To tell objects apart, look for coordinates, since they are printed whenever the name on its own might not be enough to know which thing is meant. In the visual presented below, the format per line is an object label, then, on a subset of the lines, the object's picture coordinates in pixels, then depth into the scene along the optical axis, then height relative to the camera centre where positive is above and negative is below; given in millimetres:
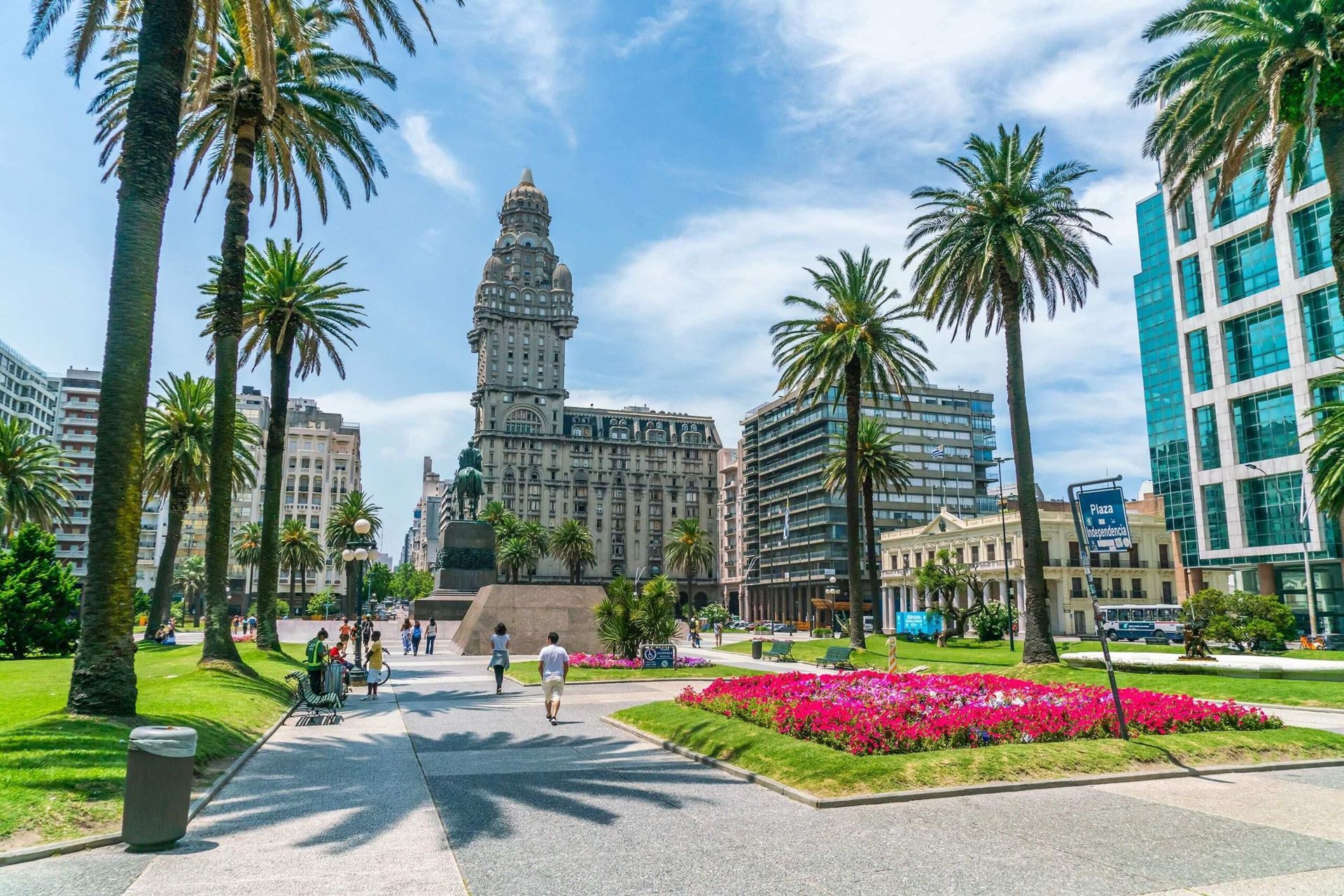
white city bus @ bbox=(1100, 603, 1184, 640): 59406 -3337
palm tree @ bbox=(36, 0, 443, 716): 13125 +3958
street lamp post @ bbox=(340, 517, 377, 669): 28625 +1017
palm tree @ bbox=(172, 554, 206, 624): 128125 +1727
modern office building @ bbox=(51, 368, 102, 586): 125312 +22547
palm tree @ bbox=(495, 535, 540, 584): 107750 +3624
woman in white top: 22264 -1823
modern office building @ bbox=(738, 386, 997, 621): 115062 +12759
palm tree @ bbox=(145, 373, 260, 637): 45188 +7402
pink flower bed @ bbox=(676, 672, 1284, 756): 12039 -2104
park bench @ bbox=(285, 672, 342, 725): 17547 -2409
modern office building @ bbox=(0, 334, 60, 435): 122438 +29689
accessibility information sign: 28719 -2534
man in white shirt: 16875 -1773
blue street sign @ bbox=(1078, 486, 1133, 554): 12344 +759
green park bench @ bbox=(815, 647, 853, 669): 31266 -2904
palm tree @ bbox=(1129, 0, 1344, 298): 17969 +11199
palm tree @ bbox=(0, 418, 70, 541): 51969 +6979
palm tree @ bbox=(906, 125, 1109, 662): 28203 +11225
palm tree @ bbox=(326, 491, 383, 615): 86625 +7108
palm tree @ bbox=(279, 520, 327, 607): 92750 +4154
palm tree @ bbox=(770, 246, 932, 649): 42500 +11563
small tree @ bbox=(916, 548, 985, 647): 55000 -676
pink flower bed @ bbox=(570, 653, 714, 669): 28062 -2648
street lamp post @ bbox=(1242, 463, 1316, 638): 50562 +448
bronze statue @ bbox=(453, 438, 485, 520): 53906 +6344
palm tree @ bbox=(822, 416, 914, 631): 59531 +8132
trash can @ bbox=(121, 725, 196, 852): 8008 -1885
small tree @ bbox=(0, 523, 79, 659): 35031 -306
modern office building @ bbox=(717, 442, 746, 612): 144000 +6966
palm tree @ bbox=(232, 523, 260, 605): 102688 +5122
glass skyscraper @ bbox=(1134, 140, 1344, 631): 54094 +13012
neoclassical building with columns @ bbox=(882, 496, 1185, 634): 82000 +899
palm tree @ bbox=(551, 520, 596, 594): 109312 +4612
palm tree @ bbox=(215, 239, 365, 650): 32062 +10228
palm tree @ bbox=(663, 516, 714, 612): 109125 +4125
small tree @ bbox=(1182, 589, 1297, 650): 35562 -1957
